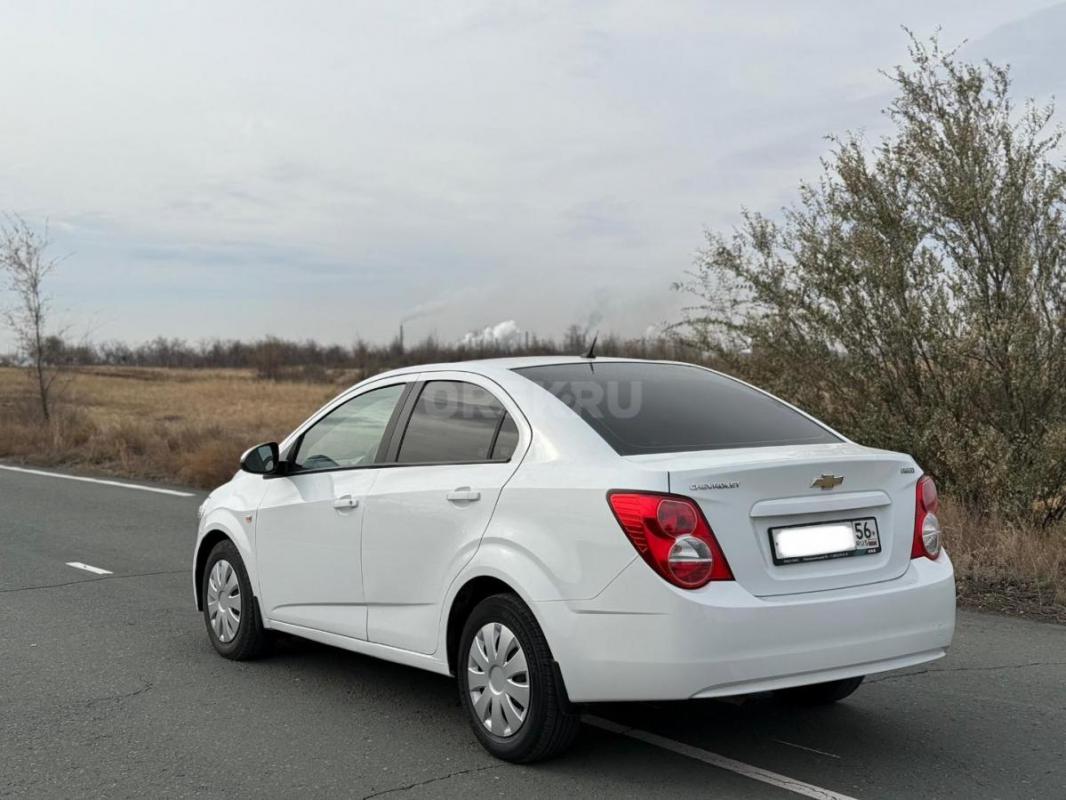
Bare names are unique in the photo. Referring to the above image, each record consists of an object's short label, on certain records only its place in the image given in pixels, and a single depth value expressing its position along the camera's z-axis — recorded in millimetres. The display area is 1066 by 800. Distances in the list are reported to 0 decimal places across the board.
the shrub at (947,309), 9406
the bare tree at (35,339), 22406
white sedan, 4078
